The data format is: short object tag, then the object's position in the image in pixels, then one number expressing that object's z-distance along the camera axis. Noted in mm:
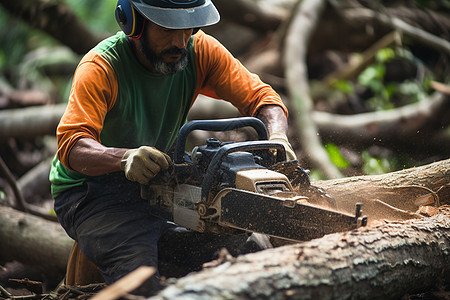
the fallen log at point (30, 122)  11312
